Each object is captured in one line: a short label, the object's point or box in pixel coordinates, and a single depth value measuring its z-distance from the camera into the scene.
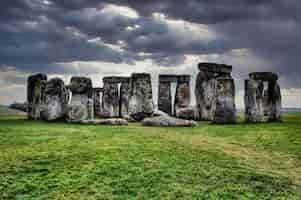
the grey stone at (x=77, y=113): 17.59
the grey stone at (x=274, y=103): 19.16
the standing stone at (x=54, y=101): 18.27
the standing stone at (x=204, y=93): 21.30
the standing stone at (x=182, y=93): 25.78
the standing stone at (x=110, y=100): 27.55
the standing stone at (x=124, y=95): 27.31
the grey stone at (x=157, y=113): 21.12
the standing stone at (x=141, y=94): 22.34
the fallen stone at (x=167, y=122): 16.06
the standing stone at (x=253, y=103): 18.47
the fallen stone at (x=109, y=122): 16.41
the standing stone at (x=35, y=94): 19.09
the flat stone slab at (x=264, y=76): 19.08
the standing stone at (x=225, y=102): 17.53
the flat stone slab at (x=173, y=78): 25.84
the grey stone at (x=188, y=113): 22.10
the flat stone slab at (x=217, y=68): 20.71
